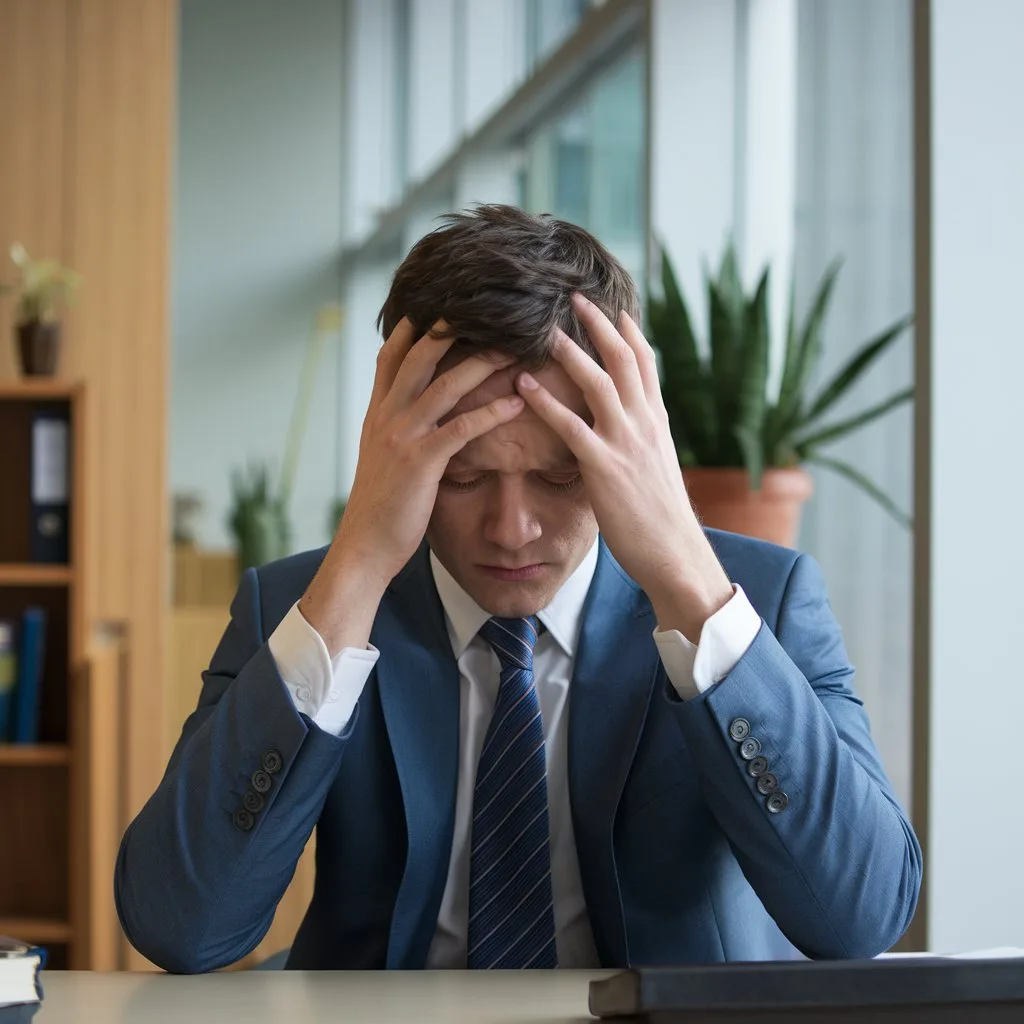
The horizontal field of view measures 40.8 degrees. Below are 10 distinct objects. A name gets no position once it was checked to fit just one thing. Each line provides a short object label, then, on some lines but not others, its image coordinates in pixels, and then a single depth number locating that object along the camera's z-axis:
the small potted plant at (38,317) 3.56
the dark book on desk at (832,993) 0.92
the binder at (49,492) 3.48
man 1.32
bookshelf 3.51
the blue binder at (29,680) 3.44
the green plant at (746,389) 2.83
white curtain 2.92
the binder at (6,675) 3.44
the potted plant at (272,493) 5.84
